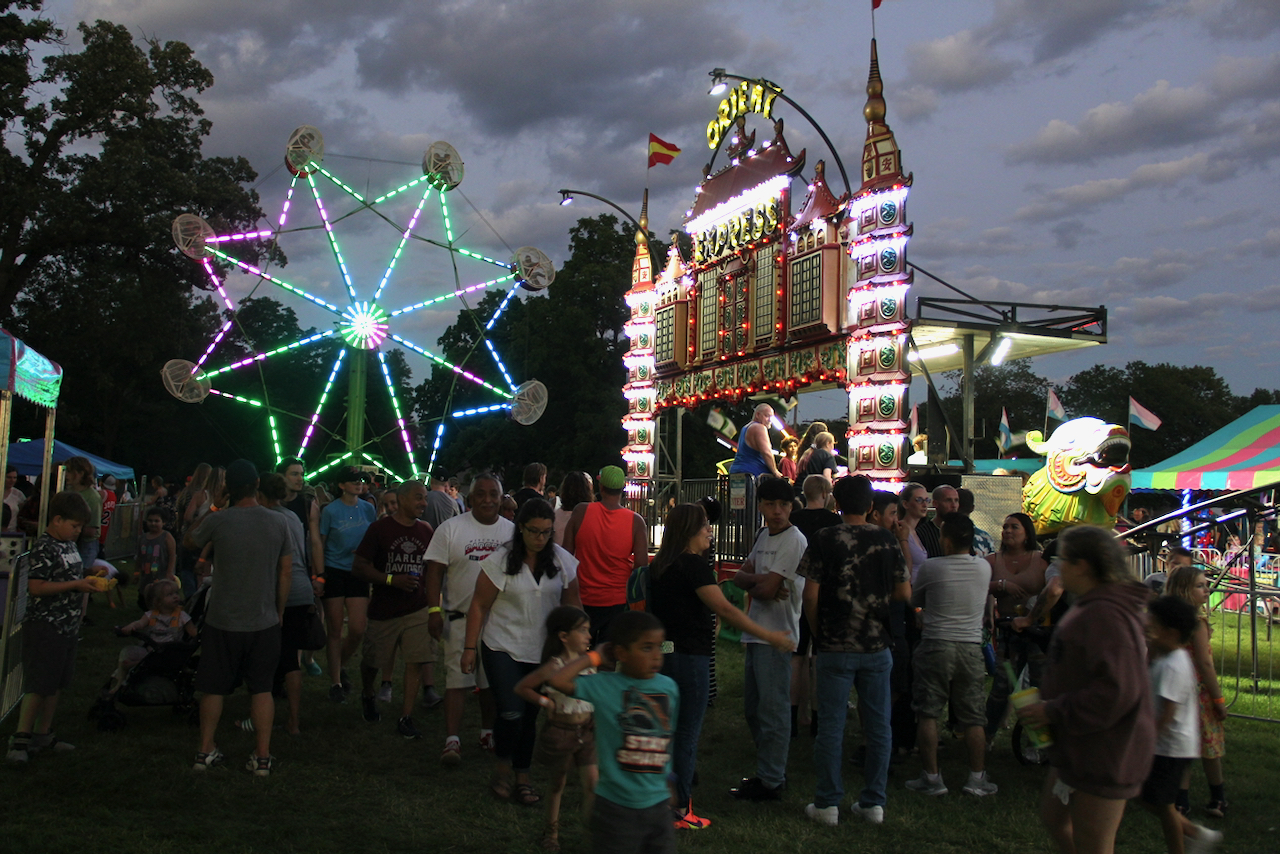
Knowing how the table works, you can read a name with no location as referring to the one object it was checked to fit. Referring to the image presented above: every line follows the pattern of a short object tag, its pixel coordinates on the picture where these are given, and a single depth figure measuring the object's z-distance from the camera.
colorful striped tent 14.98
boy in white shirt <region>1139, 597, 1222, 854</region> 4.15
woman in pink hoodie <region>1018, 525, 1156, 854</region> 3.29
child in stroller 6.86
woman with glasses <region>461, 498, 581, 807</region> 5.21
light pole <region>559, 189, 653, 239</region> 21.81
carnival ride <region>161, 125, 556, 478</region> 17.31
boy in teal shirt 3.32
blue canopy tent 21.83
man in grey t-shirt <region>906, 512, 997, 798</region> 5.73
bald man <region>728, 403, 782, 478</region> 10.48
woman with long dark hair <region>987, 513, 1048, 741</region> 6.60
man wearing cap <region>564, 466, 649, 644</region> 6.23
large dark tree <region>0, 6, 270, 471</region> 22.59
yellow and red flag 22.27
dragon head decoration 11.65
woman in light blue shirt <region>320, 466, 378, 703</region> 7.80
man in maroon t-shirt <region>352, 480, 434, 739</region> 7.02
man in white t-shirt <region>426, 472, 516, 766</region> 6.01
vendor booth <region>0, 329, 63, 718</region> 6.32
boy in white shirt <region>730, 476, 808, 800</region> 5.39
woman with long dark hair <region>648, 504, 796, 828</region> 5.01
